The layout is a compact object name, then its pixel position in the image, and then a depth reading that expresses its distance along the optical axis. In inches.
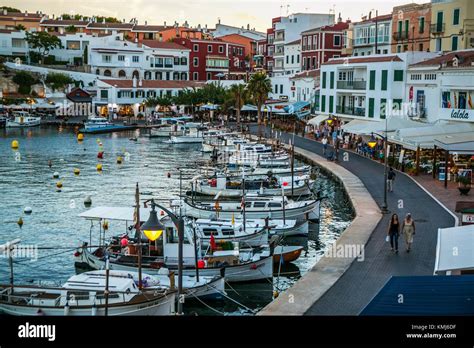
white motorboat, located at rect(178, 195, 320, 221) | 1064.0
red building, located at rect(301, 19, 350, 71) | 2795.3
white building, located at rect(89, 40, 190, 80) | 3511.3
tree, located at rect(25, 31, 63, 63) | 3134.8
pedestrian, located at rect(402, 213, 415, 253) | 717.9
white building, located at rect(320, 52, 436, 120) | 1713.8
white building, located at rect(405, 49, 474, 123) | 1353.0
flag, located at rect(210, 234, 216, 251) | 804.6
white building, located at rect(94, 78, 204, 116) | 3299.7
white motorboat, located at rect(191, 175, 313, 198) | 1296.8
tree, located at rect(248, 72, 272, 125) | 2642.7
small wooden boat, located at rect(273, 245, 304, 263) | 831.1
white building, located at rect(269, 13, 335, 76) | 3336.6
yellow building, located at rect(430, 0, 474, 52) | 1747.0
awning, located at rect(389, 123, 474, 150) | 1283.2
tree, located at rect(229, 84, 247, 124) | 2863.7
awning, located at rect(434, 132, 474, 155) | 1154.7
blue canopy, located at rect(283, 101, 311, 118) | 2556.6
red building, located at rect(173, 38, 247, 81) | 3855.8
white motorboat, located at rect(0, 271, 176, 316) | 562.6
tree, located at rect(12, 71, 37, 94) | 3393.2
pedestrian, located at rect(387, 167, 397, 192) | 1159.7
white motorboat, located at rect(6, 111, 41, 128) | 2947.3
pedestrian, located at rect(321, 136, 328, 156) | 1766.7
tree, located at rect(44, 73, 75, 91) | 3408.0
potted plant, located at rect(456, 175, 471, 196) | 1054.4
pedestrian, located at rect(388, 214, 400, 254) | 718.5
